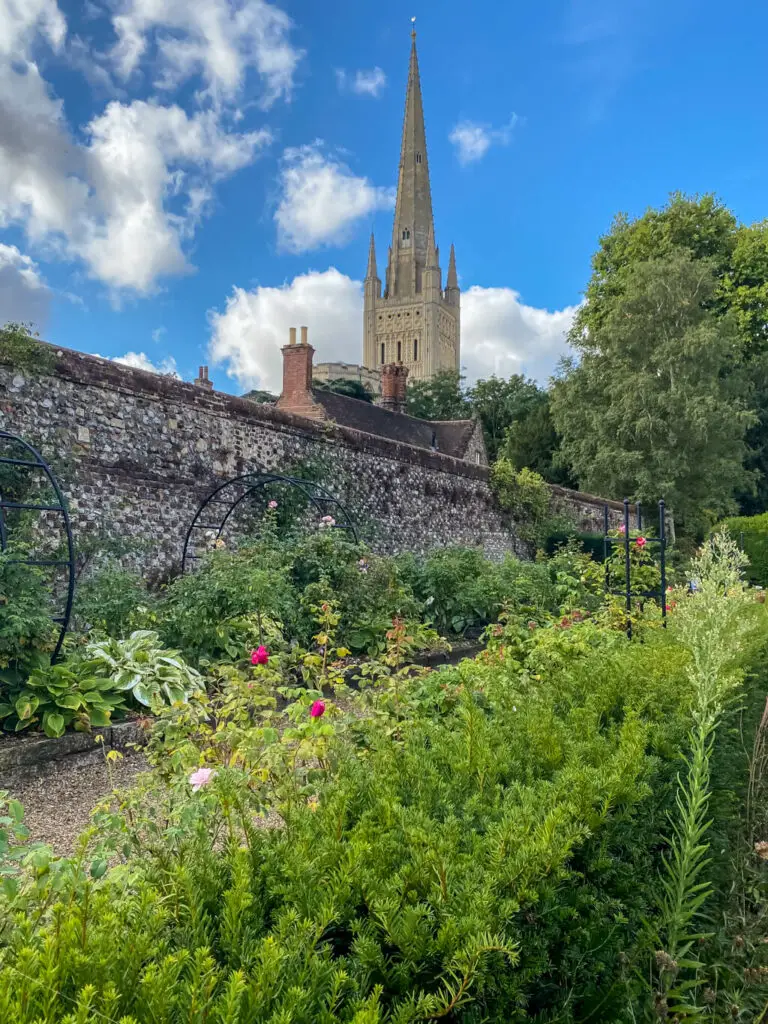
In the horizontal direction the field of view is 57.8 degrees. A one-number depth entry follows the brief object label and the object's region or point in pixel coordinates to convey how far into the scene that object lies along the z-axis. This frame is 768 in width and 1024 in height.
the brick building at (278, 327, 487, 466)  20.44
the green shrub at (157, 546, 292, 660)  5.65
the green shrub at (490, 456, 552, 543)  14.24
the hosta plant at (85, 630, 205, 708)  4.59
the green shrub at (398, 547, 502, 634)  8.30
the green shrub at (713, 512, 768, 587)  18.50
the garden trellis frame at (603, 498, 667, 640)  6.39
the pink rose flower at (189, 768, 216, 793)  2.20
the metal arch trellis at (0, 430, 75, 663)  4.49
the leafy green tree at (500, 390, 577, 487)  28.94
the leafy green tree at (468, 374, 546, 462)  36.00
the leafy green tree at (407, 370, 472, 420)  43.78
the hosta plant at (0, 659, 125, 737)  4.10
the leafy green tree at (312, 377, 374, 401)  45.66
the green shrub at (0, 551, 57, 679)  4.12
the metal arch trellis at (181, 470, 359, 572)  7.97
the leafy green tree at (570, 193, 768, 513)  23.38
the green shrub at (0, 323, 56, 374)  6.38
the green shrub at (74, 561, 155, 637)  5.73
